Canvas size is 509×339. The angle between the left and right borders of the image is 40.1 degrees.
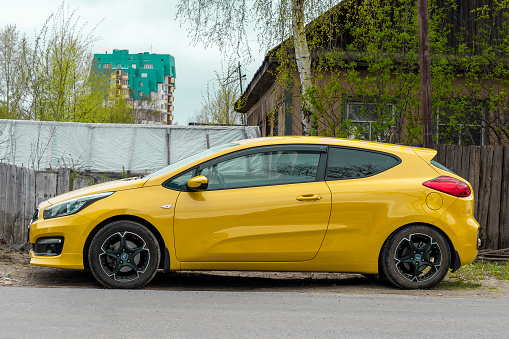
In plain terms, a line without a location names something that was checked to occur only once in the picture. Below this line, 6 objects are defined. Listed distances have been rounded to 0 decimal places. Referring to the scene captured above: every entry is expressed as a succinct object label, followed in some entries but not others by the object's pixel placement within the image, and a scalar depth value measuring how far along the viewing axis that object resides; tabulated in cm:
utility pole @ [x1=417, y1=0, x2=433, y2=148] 1087
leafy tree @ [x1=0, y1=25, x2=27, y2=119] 4234
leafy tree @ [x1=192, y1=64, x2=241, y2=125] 3512
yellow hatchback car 714
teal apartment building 14050
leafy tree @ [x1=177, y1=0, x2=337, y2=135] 1365
